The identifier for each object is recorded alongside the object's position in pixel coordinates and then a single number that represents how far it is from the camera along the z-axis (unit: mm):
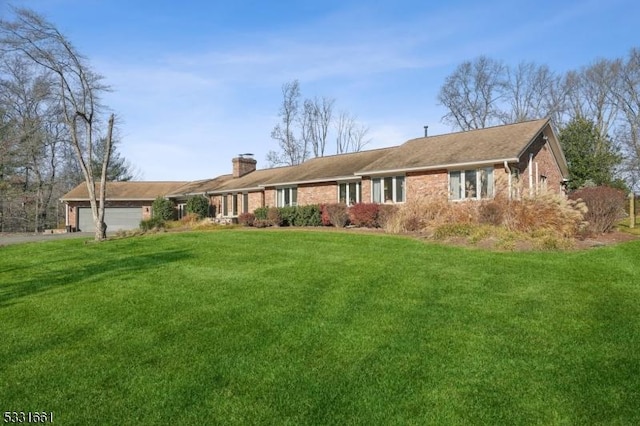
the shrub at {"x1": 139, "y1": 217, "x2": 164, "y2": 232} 24612
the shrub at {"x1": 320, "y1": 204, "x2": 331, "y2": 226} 20844
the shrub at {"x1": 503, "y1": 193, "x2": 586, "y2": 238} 12281
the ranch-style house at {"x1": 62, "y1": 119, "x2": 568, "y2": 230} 17969
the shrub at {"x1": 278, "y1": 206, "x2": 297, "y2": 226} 22812
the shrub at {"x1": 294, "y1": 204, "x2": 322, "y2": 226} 21672
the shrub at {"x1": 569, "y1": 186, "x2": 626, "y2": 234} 14172
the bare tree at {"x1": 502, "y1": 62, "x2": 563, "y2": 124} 42000
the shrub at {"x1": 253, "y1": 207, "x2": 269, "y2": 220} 24344
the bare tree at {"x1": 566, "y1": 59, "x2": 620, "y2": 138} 38531
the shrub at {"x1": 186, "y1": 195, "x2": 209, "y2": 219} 30641
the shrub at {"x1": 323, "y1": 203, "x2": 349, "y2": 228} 20047
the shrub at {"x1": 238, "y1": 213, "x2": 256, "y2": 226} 25389
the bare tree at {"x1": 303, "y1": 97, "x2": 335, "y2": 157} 49406
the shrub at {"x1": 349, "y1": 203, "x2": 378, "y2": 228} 18703
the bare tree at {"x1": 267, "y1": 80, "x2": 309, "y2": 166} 48906
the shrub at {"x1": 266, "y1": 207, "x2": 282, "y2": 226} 23328
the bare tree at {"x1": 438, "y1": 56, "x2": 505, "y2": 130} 43812
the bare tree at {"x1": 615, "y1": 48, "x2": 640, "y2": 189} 35375
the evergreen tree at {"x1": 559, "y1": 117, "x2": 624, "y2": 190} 28031
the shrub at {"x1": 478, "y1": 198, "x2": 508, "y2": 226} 13641
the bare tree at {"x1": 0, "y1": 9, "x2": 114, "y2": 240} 17891
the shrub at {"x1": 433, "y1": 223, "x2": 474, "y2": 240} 13203
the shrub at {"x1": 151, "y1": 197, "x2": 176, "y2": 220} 31734
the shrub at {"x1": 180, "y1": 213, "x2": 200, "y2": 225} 25286
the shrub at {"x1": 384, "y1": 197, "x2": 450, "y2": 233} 14984
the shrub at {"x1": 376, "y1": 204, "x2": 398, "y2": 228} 17645
